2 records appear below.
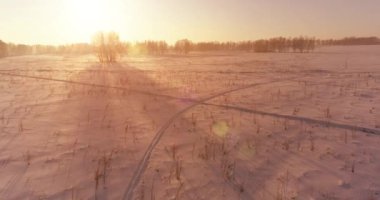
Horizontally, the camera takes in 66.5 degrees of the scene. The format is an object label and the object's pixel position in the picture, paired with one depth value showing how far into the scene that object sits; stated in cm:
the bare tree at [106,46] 5986
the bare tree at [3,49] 10070
